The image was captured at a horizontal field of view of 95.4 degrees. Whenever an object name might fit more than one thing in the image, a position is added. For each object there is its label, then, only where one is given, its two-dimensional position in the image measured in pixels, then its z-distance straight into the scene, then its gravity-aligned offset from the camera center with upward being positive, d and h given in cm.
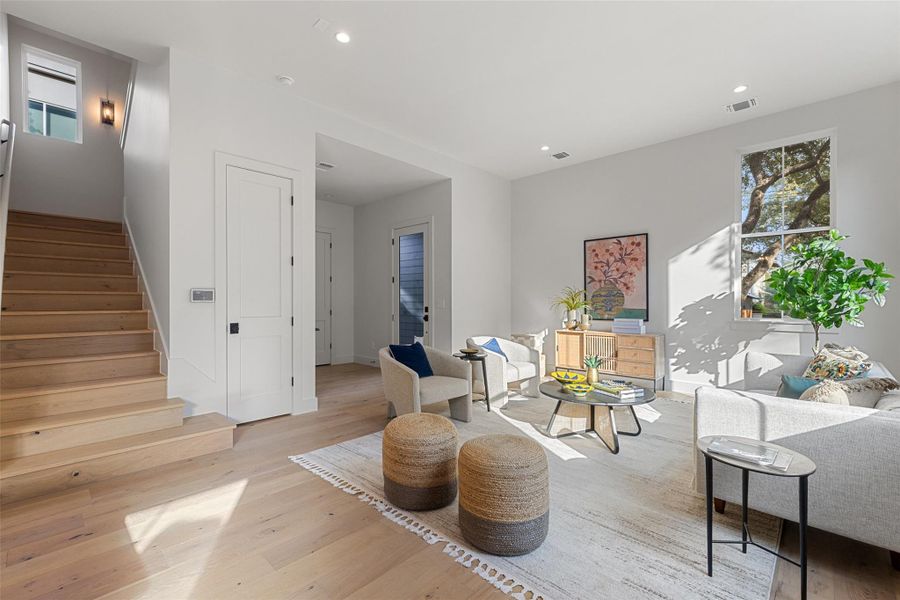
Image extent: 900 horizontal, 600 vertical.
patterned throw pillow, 272 -45
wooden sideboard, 512 -70
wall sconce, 609 +281
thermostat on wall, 352 +4
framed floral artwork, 557 +31
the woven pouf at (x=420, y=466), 228 -94
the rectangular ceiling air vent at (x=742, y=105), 431 +208
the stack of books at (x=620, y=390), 325 -75
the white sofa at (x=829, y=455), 166 -66
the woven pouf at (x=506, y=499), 188 -93
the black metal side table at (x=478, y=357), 445 -64
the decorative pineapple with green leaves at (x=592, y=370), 361 -63
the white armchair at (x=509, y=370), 445 -81
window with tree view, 445 +103
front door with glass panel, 635 +26
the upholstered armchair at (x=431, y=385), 345 -77
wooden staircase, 263 -65
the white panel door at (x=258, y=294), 378 +5
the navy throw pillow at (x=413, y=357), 385 -55
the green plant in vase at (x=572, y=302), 588 -5
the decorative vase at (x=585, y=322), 571 -32
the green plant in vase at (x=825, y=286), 347 +11
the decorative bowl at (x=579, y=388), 336 -75
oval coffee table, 315 -80
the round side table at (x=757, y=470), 153 -66
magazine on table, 160 -63
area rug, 171 -119
